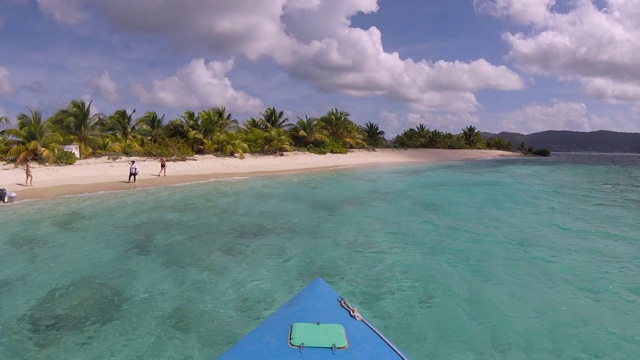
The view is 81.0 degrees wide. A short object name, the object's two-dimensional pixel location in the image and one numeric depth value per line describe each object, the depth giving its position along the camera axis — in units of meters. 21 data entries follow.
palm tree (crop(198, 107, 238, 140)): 35.91
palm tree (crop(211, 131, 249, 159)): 35.94
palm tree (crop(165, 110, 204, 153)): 35.84
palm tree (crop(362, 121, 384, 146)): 58.72
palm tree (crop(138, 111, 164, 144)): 35.37
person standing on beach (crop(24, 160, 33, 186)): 20.85
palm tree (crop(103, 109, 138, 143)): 32.88
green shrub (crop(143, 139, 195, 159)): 32.53
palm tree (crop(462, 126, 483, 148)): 72.44
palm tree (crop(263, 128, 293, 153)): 39.97
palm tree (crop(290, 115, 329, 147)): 45.47
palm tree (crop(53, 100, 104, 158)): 29.38
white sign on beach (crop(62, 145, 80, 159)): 28.00
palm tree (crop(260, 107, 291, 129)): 44.28
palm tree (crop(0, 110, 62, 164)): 25.38
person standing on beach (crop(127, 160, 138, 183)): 23.22
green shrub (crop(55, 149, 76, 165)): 26.62
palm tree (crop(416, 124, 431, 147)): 66.94
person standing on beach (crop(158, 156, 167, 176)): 26.00
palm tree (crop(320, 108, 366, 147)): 49.66
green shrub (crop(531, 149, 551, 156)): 84.00
